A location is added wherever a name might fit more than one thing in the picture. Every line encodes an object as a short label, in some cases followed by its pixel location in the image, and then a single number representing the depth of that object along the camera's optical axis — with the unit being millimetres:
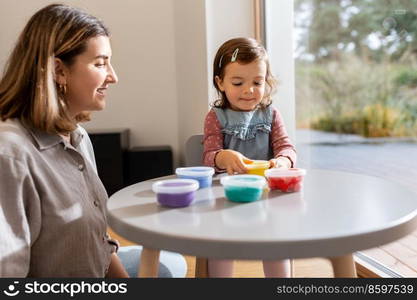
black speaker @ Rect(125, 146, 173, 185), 3844
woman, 972
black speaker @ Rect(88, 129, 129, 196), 3760
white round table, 750
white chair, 1622
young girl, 1564
